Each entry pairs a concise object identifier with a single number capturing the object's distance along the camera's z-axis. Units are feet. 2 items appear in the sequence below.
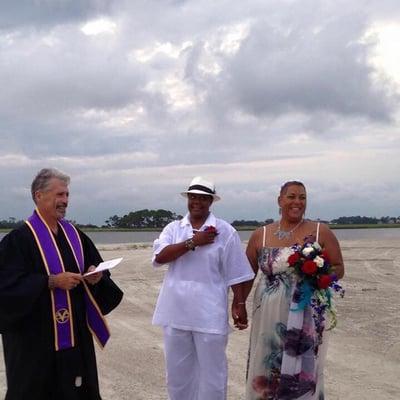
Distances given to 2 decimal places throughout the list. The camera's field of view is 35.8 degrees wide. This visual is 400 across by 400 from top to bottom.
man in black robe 14.58
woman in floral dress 16.33
